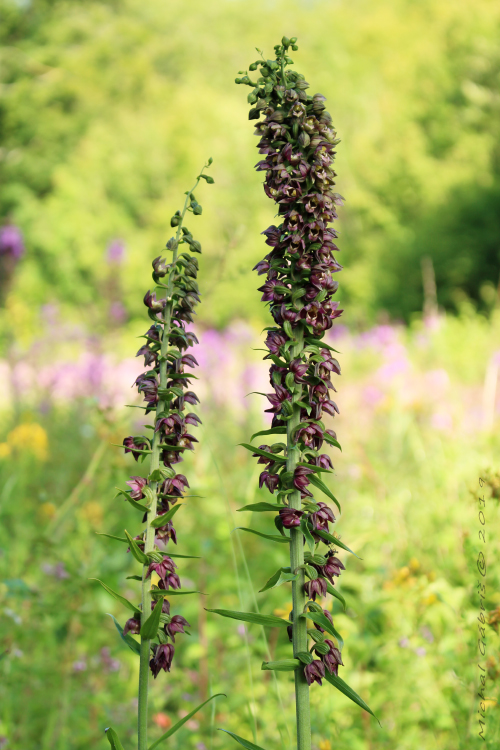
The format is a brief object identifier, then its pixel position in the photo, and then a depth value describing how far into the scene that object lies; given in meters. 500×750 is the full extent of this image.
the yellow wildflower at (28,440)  3.44
